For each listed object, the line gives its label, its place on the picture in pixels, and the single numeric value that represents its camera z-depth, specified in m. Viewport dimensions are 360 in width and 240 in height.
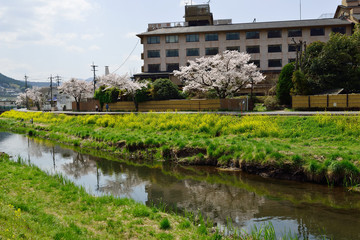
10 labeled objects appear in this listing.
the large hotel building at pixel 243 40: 54.25
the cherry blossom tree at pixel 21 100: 114.00
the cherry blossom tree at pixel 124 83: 44.41
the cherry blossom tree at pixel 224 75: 37.94
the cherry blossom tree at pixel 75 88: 65.12
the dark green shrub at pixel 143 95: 45.47
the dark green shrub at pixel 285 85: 35.19
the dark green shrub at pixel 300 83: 32.59
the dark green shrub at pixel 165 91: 44.03
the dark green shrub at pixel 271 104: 35.19
